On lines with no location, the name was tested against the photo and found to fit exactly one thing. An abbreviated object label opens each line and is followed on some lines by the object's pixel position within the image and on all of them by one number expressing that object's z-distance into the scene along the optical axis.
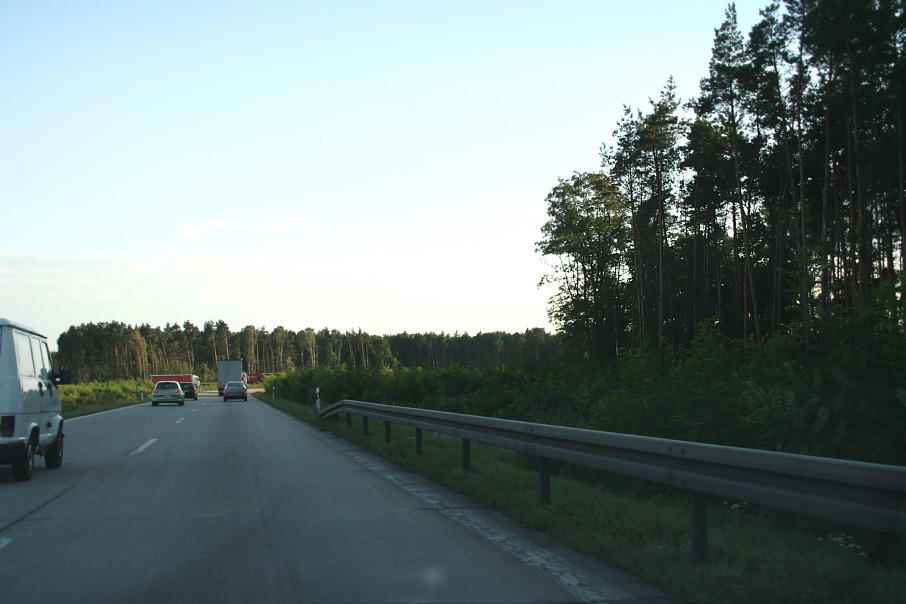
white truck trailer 71.44
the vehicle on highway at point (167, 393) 46.09
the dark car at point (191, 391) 59.88
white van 9.93
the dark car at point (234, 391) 55.06
